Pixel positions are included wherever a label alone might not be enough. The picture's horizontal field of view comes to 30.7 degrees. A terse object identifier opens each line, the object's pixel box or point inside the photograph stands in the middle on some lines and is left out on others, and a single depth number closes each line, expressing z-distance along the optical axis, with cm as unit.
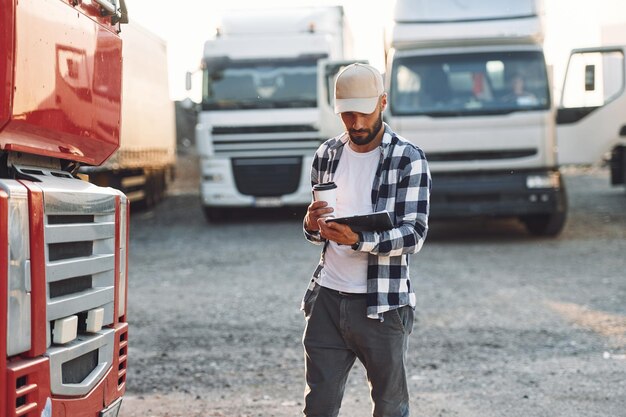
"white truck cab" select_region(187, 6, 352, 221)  1939
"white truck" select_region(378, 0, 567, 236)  1541
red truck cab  388
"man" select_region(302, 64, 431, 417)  450
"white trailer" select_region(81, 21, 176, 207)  2070
